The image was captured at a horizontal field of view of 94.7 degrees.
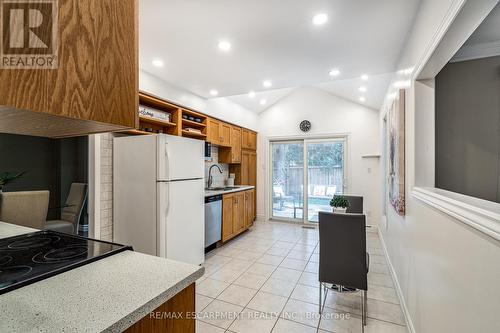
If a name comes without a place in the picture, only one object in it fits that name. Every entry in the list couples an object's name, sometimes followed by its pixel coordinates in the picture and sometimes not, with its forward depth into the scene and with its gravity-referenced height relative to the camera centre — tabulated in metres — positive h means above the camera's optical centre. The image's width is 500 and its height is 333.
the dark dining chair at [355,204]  3.31 -0.50
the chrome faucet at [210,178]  4.65 -0.19
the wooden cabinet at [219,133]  4.34 +0.72
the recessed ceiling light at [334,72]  3.01 +1.30
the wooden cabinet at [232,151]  4.95 +0.39
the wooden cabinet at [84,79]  0.63 +0.28
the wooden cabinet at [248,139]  5.38 +0.73
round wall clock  5.46 +1.05
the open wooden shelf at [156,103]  3.13 +0.96
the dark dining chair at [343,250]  1.99 -0.73
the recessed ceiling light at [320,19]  1.93 +1.29
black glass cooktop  0.85 -0.40
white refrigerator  2.68 -0.32
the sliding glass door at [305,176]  5.34 -0.17
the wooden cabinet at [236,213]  4.05 -0.84
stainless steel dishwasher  3.56 -0.81
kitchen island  0.63 -0.42
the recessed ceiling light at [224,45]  2.38 +1.31
